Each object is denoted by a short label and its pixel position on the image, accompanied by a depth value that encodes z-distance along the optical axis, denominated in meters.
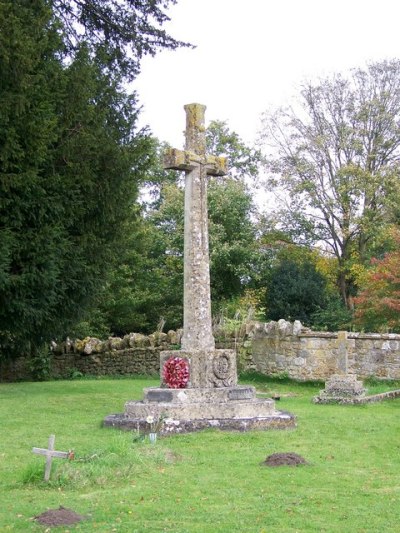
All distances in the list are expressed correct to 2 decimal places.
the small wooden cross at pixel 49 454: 7.54
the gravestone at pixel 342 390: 15.34
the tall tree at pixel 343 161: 30.97
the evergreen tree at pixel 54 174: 14.38
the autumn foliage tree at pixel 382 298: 21.41
